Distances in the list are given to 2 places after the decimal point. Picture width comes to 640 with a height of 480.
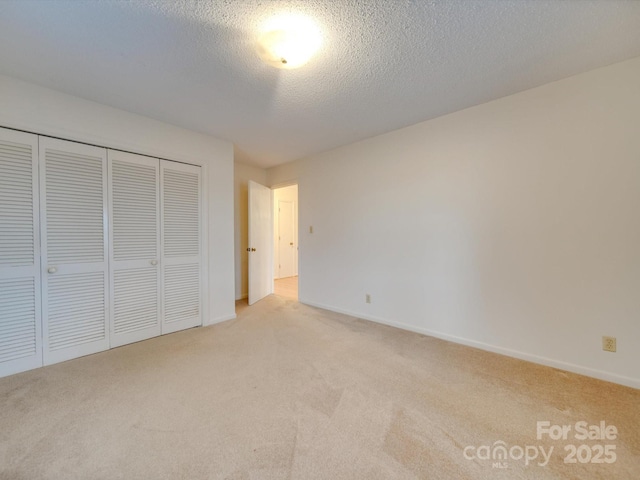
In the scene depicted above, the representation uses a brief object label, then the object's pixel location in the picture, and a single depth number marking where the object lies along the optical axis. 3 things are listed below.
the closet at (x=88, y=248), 2.12
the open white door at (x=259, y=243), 4.21
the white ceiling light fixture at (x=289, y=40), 1.53
